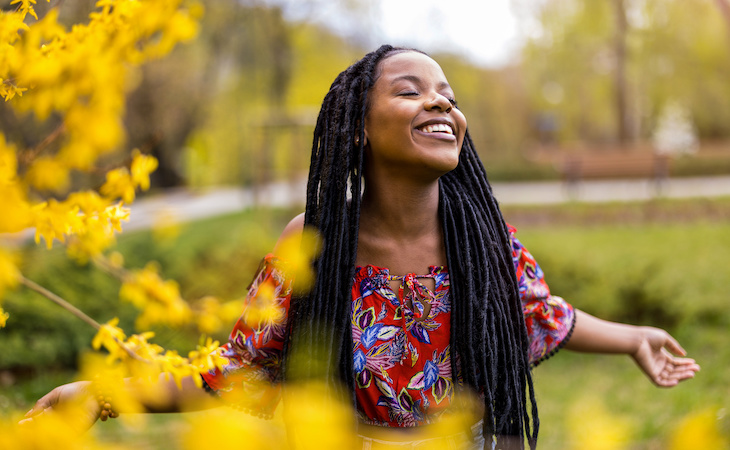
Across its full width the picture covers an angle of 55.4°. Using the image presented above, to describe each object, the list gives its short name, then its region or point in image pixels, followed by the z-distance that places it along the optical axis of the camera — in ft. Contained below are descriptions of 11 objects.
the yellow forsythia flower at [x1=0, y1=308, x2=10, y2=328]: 3.84
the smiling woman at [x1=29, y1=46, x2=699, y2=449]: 5.71
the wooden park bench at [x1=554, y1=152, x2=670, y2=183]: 45.62
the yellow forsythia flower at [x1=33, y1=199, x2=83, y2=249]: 3.41
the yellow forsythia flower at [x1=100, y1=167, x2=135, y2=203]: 4.45
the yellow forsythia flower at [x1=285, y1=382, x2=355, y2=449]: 2.32
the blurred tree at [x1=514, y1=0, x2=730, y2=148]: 64.54
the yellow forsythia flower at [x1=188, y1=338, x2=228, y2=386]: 4.37
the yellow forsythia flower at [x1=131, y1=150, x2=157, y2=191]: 4.53
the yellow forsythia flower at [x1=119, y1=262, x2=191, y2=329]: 4.37
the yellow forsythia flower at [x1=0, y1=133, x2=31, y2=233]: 2.27
